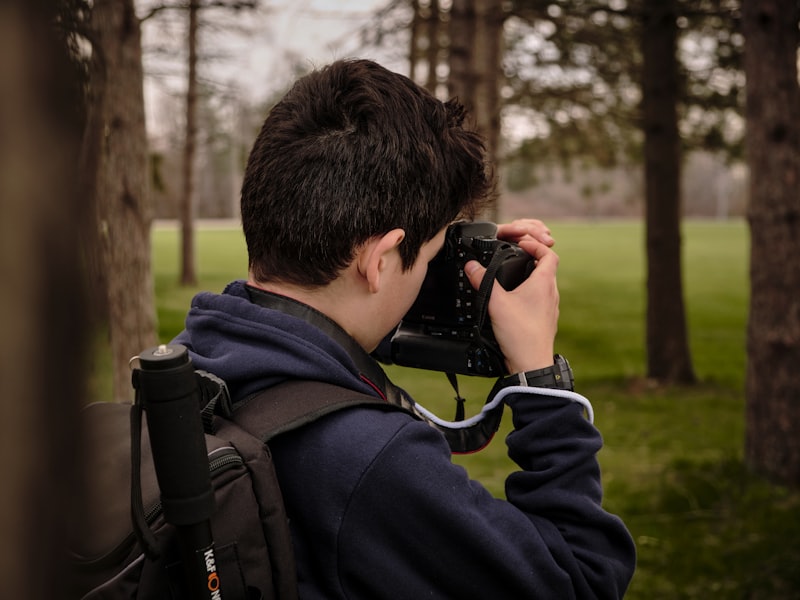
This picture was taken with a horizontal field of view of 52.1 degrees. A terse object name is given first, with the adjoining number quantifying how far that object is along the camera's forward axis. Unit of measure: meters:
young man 1.27
